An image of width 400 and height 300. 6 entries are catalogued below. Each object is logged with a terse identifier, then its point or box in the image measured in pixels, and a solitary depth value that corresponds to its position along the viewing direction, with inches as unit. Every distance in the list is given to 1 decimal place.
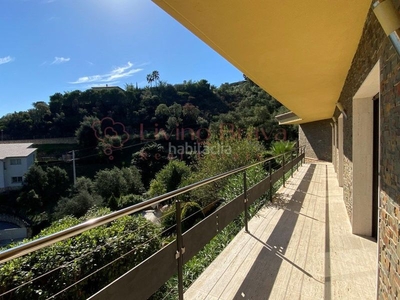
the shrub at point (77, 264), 122.6
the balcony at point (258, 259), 55.4
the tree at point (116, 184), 1125.1
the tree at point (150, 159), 1406.3
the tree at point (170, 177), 717.3
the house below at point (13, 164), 1304.1
